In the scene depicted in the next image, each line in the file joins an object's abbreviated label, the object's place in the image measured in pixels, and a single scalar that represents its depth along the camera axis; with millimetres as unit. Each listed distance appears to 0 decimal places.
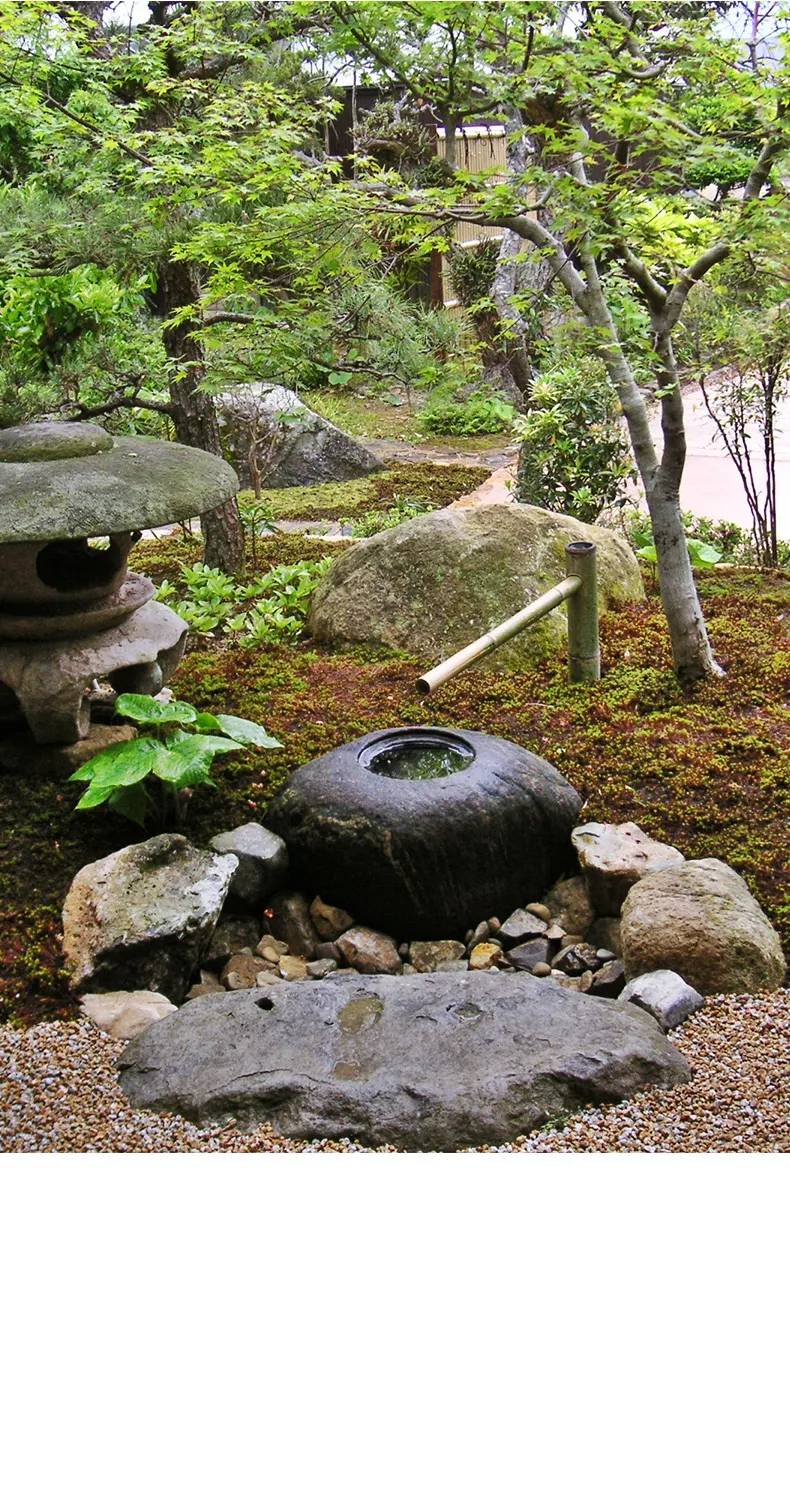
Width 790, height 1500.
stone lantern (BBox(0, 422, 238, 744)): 2611
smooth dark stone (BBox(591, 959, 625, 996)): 2535
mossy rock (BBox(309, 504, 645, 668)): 3969
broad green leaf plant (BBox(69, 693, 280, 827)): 2650
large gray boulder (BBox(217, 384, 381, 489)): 6857
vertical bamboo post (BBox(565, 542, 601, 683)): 3381
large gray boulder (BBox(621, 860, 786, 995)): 2334
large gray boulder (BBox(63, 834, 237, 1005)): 2434
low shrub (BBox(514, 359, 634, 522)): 5152
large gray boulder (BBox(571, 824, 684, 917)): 2699
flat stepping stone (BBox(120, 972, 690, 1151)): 2006
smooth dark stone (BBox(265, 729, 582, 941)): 2678
